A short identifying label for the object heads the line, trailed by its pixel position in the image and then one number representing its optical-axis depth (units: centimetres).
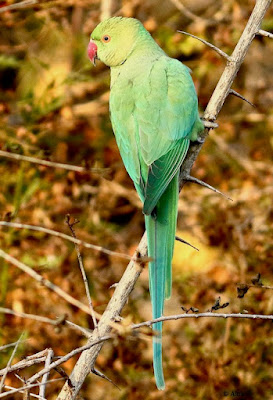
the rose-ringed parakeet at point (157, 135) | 623
